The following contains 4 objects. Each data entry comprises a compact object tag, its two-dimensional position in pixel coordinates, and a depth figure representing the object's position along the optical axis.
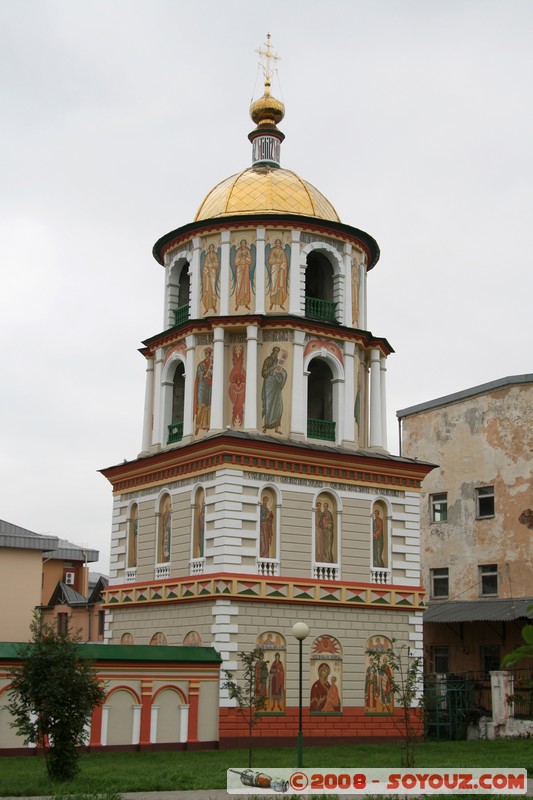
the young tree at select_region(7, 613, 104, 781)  21.88
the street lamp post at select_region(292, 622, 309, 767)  24.20
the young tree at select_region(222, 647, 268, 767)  26.98
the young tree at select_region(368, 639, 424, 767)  33.56
